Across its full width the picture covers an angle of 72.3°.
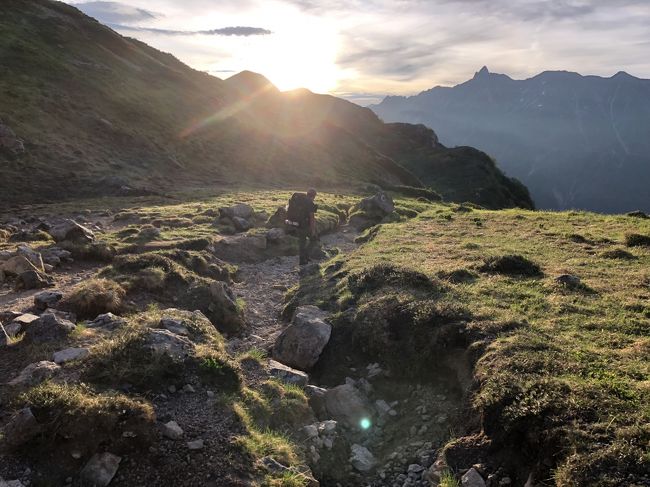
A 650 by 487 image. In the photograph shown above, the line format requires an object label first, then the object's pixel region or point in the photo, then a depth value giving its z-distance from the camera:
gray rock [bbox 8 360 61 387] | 7.88
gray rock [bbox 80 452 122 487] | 6.14
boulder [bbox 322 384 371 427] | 9.29
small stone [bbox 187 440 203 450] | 6.94
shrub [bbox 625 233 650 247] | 19.44
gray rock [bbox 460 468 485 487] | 6.75
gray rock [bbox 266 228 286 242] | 23.86
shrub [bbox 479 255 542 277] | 15.30
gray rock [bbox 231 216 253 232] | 26.73
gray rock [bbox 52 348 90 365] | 8.66
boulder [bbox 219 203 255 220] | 28.08
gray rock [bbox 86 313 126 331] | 10.60
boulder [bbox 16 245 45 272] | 15.25
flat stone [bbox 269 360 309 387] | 10.12
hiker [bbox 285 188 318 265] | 21.58
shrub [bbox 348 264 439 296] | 13.71
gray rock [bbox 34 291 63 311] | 11.64
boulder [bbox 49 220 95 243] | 19.42
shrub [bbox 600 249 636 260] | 17.48
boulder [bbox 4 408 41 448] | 6.37
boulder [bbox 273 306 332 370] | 11.23
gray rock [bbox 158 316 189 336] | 9.91
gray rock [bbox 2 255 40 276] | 14.67
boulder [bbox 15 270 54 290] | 14.14
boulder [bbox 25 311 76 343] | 9.56
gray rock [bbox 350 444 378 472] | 8.00
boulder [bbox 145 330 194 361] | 8.70
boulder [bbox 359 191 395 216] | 33.75
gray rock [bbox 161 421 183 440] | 7.04
